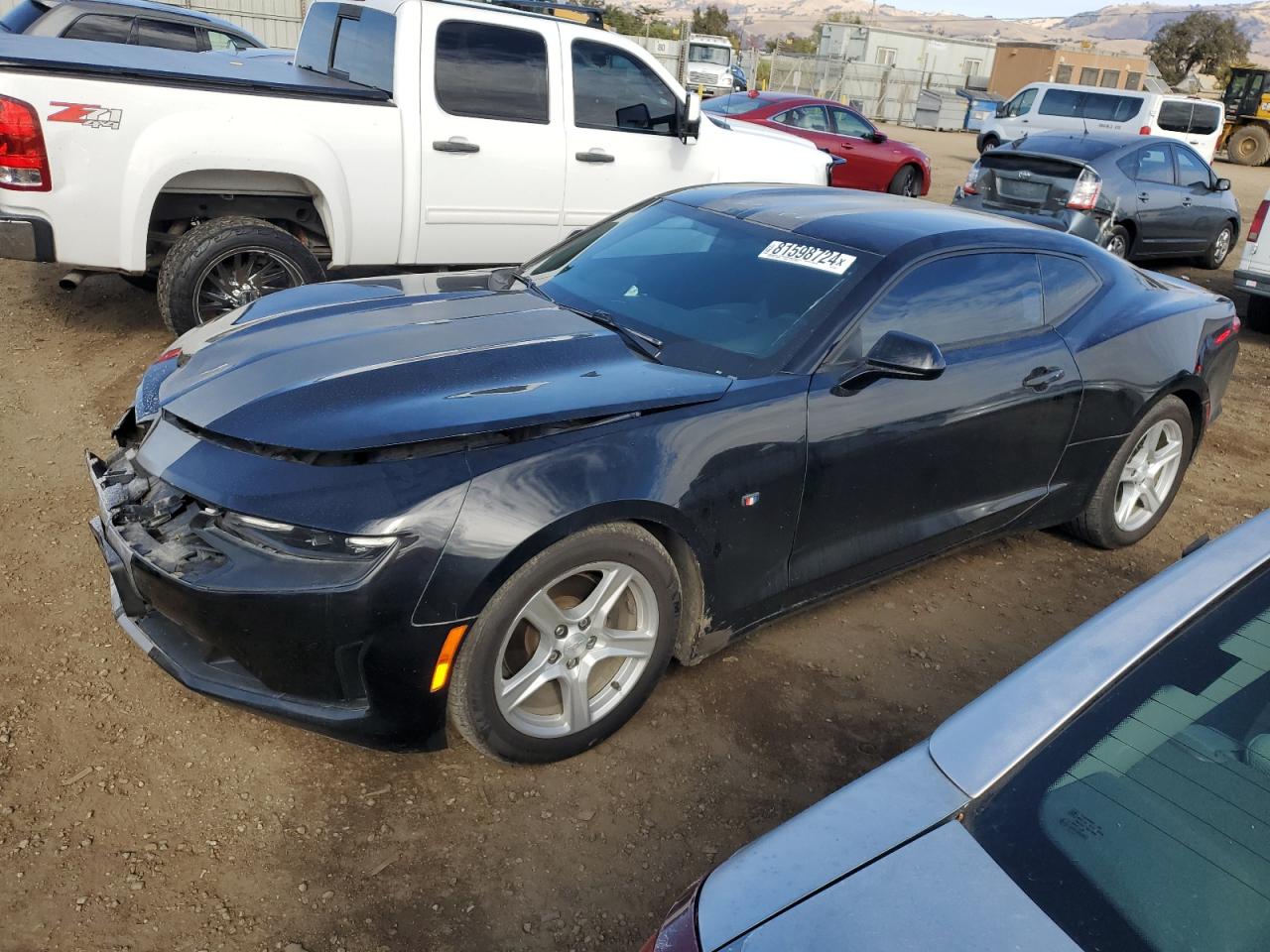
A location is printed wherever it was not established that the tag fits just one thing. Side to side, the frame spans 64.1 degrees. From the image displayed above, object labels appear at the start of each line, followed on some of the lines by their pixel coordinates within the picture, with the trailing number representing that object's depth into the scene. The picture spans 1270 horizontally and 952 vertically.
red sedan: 13.87
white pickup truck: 5.20
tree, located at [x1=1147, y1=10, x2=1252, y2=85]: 58.28
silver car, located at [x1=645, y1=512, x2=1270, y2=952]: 1.36
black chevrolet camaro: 2.57
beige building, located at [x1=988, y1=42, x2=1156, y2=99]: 44.84
